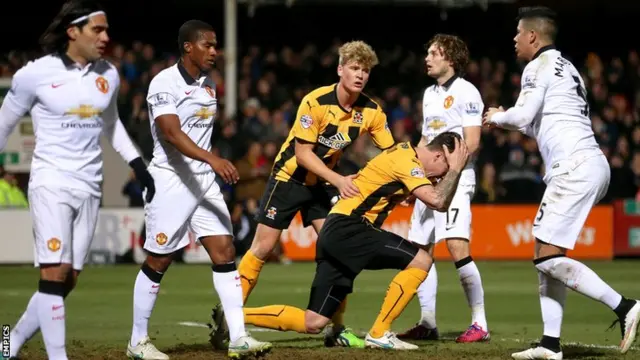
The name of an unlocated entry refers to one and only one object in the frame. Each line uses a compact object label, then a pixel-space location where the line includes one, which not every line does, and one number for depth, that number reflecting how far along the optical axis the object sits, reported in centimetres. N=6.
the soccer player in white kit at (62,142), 1569
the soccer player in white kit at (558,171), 1795
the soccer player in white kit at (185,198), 1829
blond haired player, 1956
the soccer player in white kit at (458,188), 2159
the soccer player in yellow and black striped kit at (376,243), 1883
